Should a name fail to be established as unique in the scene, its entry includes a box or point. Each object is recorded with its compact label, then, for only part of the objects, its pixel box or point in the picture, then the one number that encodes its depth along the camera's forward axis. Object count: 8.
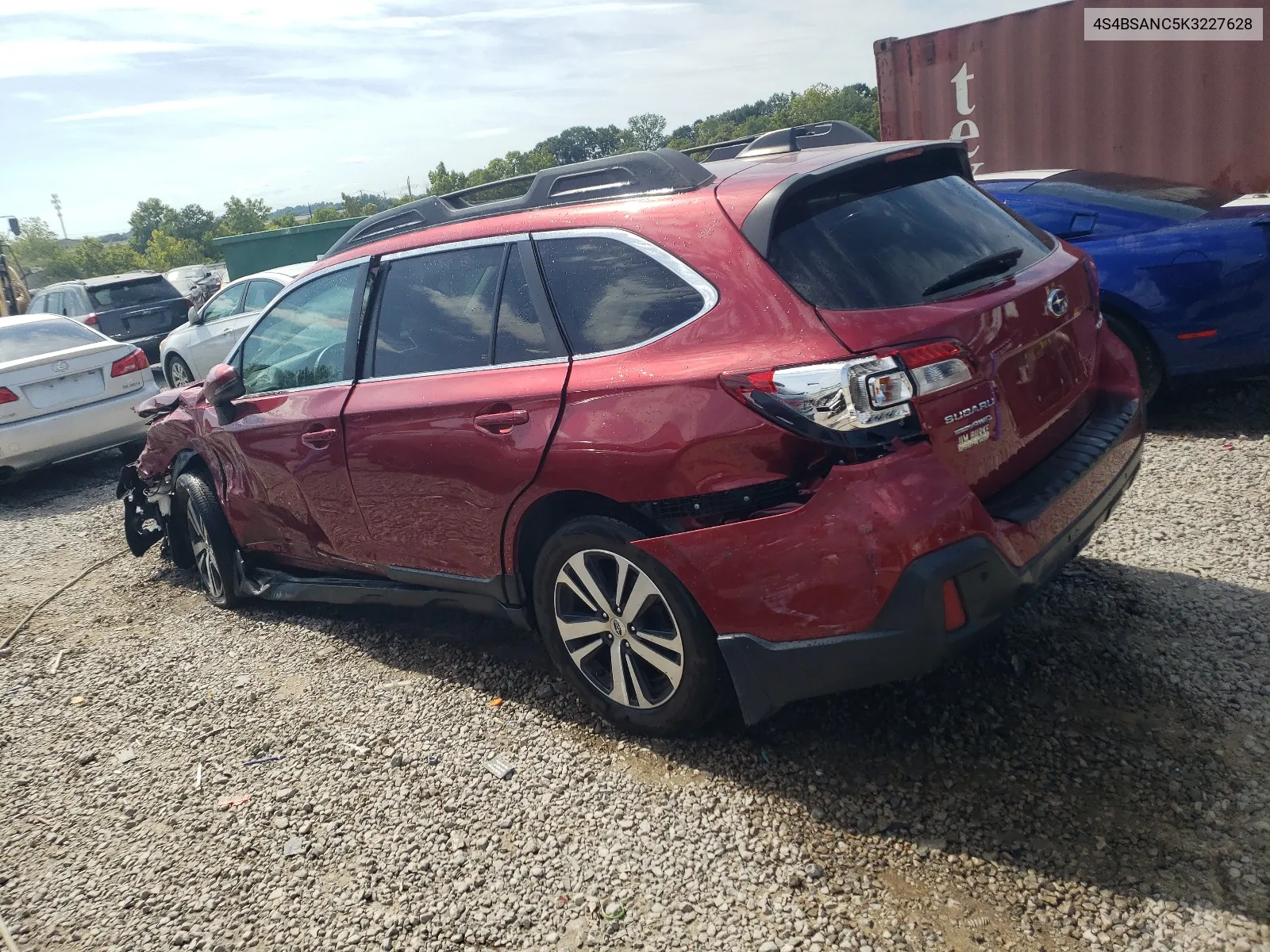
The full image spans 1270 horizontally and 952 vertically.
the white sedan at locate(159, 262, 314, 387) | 10.73
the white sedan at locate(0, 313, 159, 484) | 8.09
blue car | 5.05
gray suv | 14.66
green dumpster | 19.03
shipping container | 7.44
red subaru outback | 2.51
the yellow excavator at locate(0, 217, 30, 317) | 21.17
